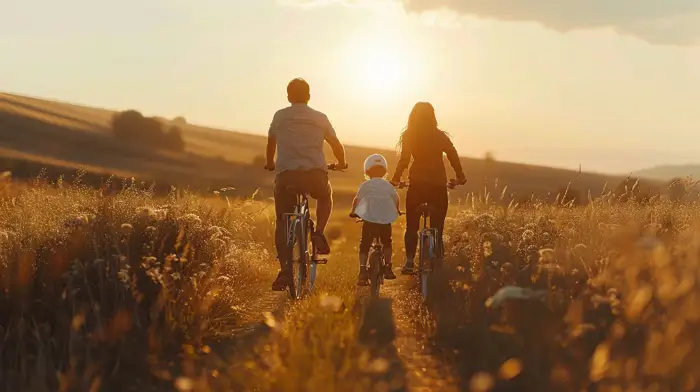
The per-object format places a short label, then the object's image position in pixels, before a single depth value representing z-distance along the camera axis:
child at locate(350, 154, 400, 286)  9.09
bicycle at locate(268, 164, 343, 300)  9.06
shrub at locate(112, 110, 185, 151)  81.19
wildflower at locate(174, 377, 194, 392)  4.70
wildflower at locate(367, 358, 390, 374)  4.94
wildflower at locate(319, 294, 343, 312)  5.54
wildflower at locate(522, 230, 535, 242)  8.74
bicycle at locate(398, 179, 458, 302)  8.91
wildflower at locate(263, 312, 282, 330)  5.89
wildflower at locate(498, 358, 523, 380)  4.86
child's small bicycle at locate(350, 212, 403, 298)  8.96
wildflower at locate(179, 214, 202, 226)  8.02
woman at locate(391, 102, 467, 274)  9.41
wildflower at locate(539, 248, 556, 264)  5.87
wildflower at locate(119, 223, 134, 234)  6.67
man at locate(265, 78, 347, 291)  9.12
